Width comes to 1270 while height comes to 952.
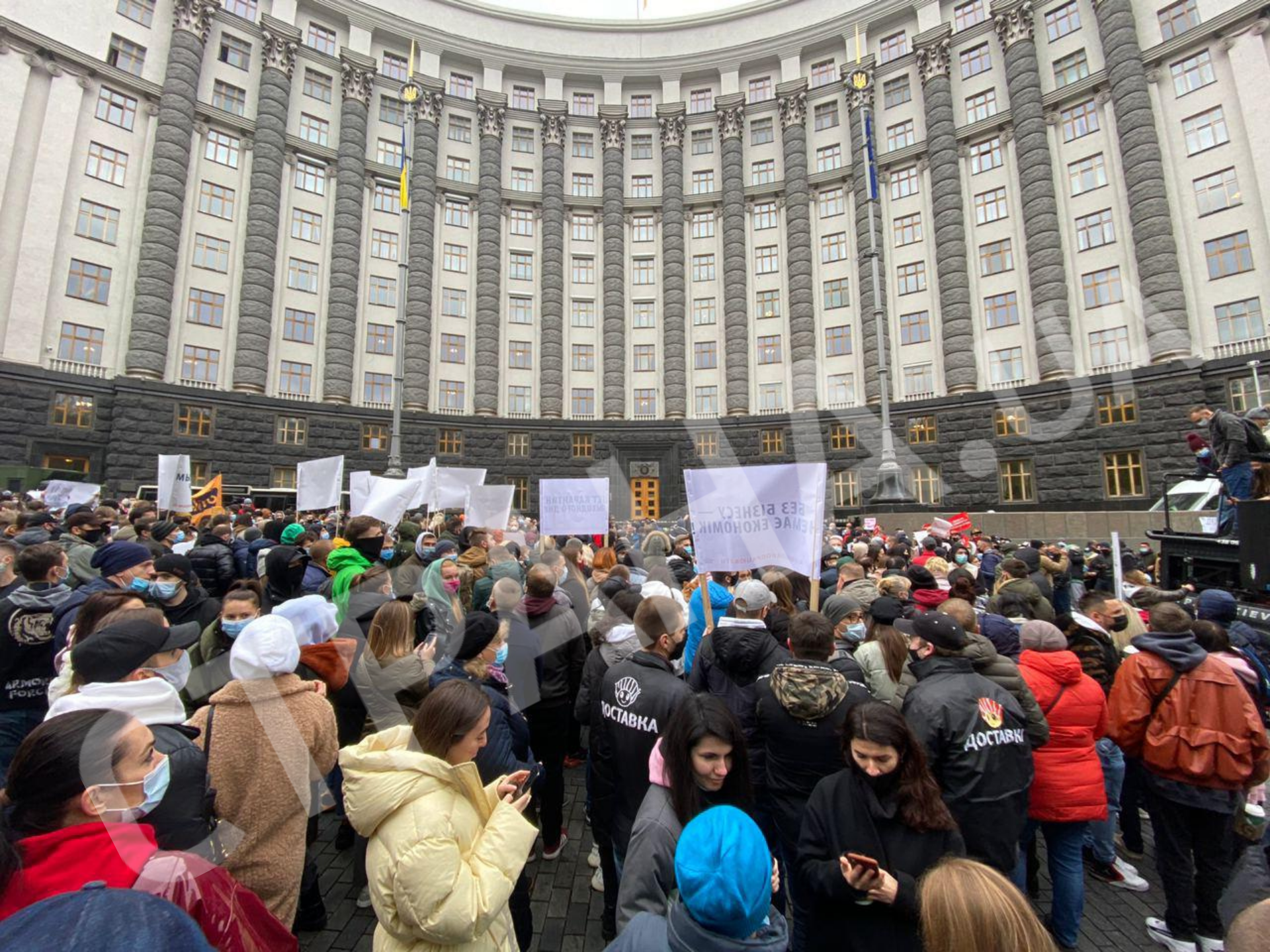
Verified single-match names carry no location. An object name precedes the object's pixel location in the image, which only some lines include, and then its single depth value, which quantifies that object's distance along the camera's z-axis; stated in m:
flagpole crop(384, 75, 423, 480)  24.31
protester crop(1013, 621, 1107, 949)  3.64
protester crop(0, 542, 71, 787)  3.81
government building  23.17
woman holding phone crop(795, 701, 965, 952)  2.46
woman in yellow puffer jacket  2.09
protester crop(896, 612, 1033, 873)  3.10
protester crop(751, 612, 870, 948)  3.21
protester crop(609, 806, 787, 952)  1.67
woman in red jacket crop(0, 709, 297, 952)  1.62
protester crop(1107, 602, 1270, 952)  3.56
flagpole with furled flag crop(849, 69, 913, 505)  25.70
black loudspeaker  6.68
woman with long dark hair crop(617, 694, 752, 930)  2.42
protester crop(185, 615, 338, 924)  2.96
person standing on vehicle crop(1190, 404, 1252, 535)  7.52
